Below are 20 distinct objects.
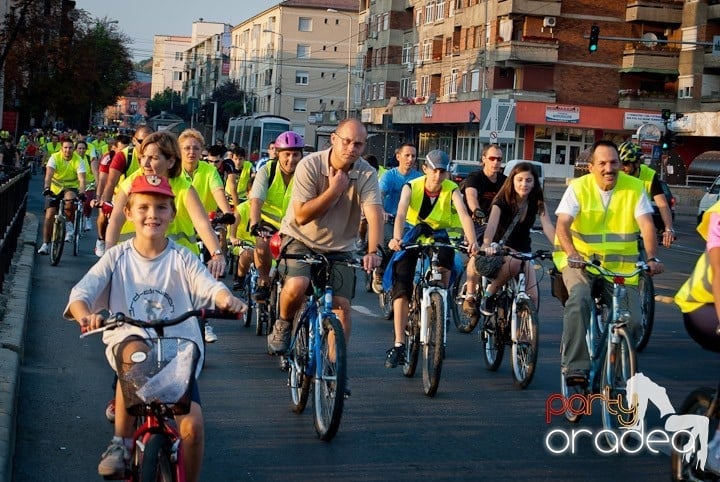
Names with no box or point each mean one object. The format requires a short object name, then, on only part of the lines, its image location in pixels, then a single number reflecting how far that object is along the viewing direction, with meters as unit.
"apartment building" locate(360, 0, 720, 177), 62.41
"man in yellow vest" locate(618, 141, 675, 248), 11.43
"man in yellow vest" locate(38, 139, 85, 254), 18.38
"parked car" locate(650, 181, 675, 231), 13.25
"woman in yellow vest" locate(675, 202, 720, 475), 5.49
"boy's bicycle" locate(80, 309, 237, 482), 4.62
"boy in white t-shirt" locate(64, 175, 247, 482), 5.09
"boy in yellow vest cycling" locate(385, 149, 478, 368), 9.79
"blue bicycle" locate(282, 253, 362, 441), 7.20
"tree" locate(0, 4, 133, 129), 34.59
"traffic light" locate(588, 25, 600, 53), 33.03
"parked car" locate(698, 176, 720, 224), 32.56
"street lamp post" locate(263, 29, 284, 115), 106.12
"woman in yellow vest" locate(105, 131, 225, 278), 7.41
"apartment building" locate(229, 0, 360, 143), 107.31
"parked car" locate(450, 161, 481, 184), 38.06
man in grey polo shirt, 7.72
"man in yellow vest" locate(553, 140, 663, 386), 7.78
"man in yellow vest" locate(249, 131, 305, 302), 10.73
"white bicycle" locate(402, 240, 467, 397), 8.78
